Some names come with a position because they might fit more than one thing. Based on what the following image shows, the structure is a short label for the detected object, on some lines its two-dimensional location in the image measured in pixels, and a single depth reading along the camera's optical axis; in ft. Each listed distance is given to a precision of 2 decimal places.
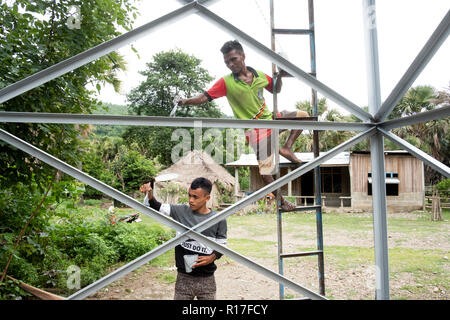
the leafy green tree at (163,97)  19.19
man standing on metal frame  8.87
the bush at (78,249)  9.16
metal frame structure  5.15
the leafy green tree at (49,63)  7.47
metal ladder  8.07
